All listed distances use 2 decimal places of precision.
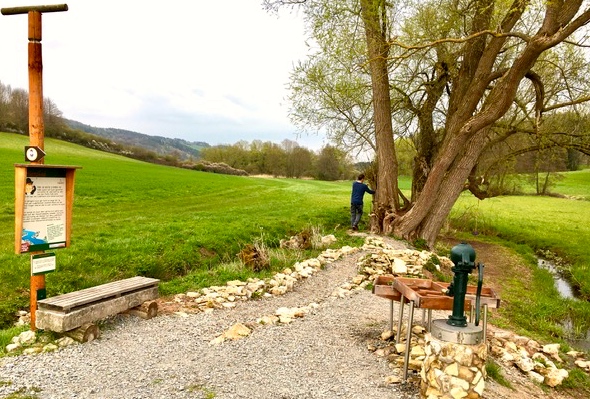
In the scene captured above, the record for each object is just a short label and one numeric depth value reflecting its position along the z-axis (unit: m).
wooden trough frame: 4.97
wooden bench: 5.86
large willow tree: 13.16
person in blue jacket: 16.62
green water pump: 4.41
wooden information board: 6.04
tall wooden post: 6.37
